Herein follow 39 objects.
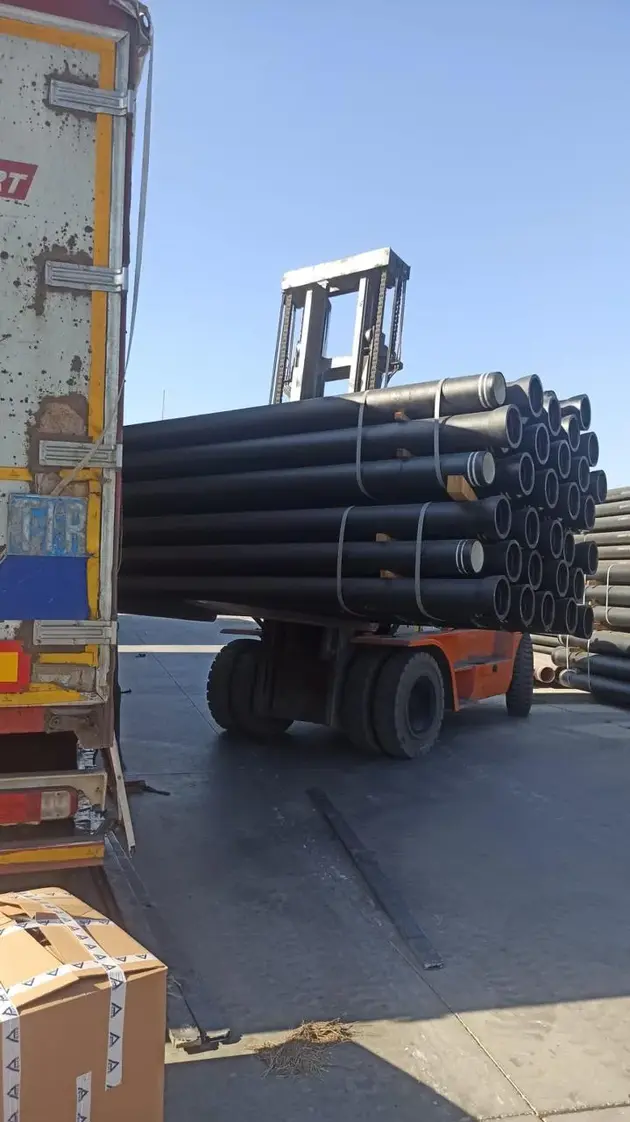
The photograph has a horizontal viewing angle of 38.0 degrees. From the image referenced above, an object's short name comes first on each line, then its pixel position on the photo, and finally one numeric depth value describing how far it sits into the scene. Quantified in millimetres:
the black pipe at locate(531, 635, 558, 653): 13781
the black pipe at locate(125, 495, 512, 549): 5660
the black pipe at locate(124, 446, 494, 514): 5649
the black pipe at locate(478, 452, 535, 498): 5746
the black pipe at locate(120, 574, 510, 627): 5707
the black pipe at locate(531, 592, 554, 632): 6516
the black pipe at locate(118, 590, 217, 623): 8592
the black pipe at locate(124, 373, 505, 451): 5648
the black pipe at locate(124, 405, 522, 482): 5562
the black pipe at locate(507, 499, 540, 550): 6035
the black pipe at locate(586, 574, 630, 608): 12203
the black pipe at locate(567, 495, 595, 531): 7020
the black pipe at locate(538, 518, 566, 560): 6566
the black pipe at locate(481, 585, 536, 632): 6133
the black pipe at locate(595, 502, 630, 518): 13039
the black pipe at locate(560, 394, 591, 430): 6773
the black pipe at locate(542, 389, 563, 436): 6207
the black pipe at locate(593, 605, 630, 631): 12164
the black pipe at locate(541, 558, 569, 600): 6789
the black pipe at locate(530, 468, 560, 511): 6332
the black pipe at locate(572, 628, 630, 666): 12133
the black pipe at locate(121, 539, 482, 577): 5676
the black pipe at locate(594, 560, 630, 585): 12297
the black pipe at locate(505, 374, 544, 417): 5879
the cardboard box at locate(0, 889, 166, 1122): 2291
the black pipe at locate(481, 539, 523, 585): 5848
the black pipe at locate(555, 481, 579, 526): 6714
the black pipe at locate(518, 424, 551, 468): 6020
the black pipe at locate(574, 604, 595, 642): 7309
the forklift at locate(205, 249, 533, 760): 7898
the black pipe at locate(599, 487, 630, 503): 13227
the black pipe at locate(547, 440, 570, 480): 6457
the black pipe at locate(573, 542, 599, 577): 7271
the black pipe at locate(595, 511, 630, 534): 12844
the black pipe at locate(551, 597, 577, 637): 6957
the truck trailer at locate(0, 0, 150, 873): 3734
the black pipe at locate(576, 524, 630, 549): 12622
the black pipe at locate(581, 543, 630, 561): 12562
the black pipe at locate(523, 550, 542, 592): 6277
